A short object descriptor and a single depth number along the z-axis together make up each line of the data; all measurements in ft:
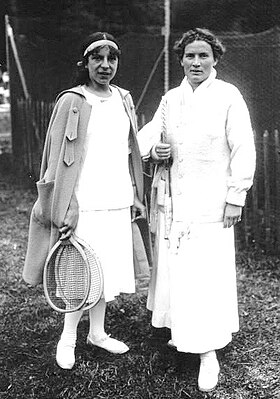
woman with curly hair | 11.84
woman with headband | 12.08
